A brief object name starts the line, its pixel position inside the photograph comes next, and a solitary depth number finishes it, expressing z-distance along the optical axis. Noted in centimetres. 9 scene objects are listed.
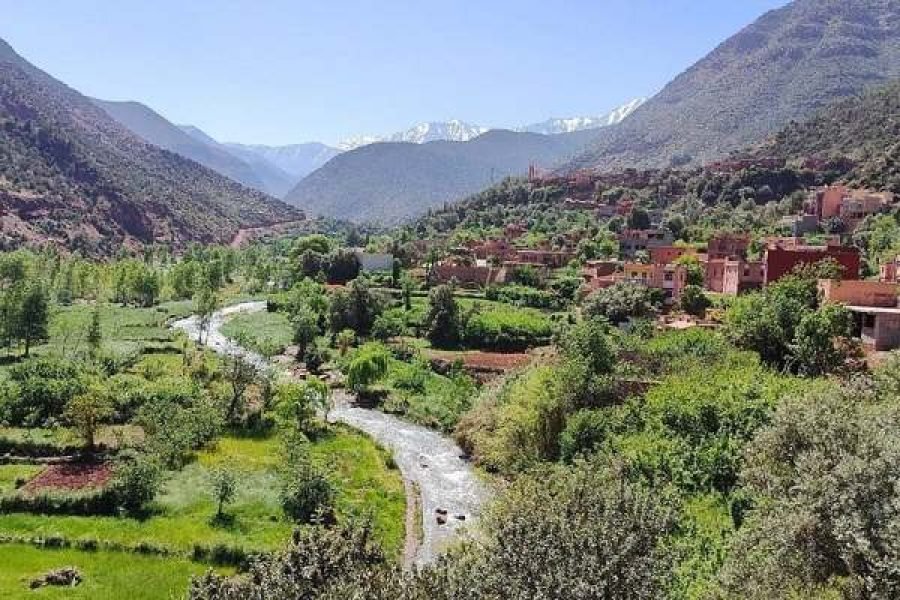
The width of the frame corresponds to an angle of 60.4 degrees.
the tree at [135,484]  3014
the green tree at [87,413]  3556
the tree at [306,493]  3069
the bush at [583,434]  3291
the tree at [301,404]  4278
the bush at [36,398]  3922
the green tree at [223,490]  3016
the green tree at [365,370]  5278
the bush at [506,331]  6531
